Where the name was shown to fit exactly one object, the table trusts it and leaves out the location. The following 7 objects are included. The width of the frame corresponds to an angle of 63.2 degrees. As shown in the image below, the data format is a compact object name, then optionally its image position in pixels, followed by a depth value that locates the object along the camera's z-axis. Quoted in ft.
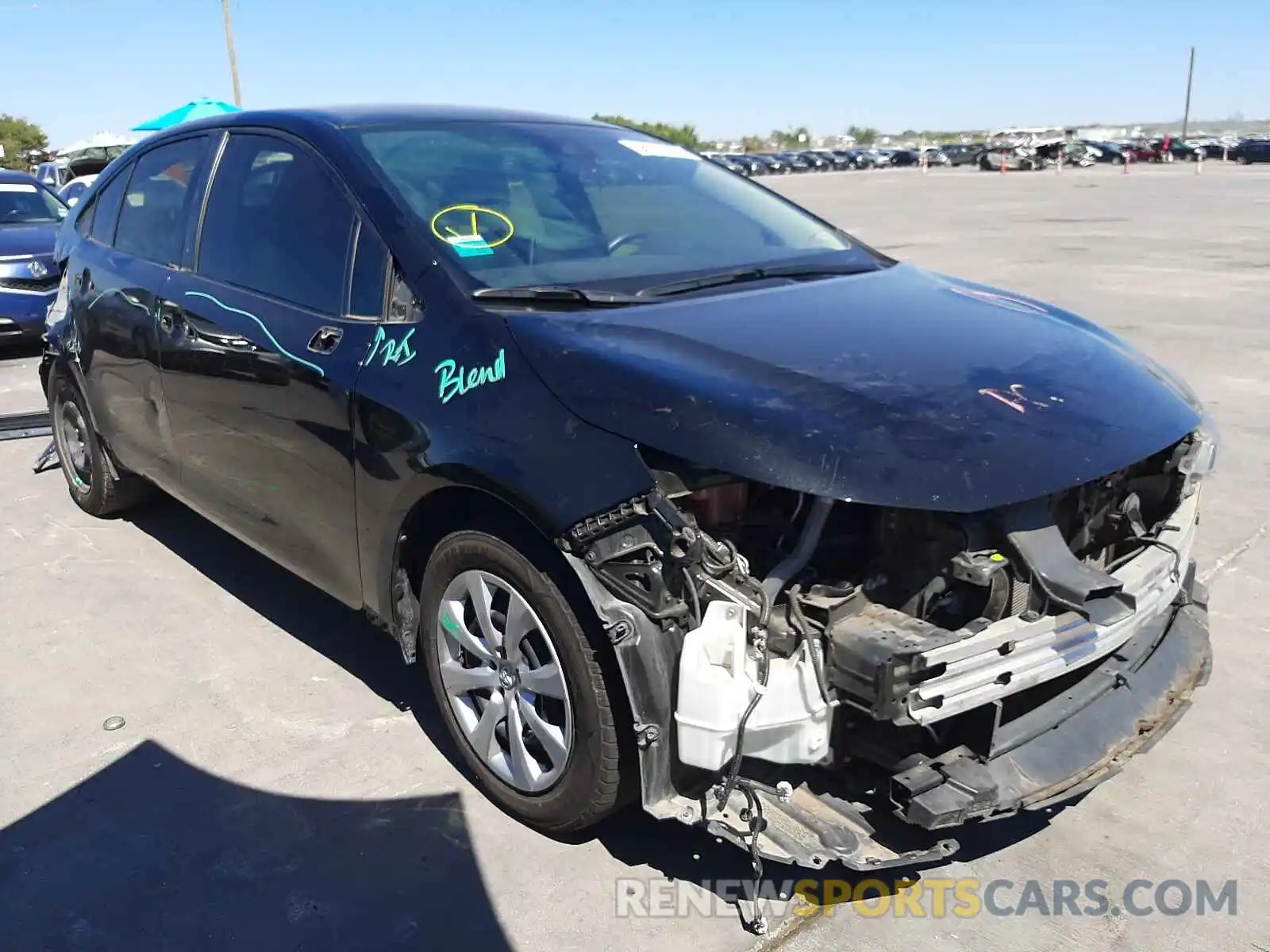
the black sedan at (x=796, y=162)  208.23
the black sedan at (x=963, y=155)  208.33
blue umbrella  48.44
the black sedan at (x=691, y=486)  7.18
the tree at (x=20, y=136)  183.52
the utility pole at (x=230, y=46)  84.84
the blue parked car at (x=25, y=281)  29.96
